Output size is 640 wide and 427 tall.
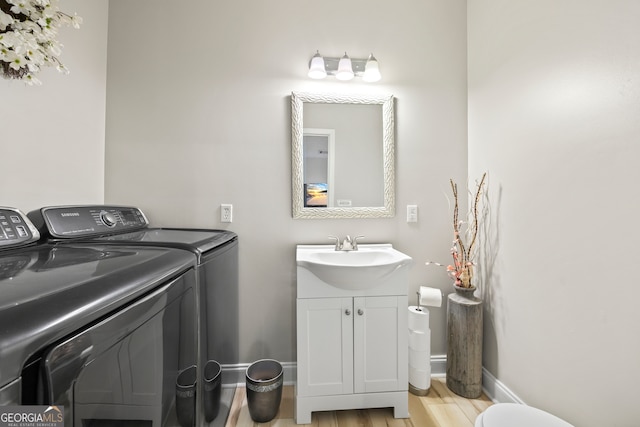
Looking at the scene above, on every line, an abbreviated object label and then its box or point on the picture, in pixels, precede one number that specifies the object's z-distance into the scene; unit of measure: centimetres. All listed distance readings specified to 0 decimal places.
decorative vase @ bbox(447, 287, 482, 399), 165
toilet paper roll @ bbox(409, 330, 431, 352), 168
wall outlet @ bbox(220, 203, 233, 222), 180
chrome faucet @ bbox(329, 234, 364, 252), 176
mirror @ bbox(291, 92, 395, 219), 183
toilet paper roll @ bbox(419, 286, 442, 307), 169
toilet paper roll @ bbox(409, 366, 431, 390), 170
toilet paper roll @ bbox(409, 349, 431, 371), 169
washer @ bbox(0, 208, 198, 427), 40
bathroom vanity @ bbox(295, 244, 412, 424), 148
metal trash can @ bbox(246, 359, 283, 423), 148
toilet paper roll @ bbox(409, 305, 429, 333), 169
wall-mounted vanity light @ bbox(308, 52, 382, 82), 177
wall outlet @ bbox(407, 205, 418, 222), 190
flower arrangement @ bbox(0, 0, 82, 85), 95
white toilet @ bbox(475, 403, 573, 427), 103
